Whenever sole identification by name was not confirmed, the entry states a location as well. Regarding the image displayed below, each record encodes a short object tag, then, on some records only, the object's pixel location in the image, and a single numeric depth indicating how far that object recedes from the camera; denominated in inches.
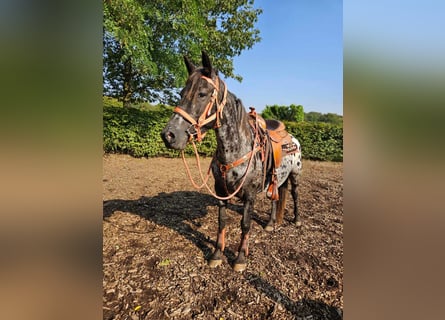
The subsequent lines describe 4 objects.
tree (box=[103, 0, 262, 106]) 257.4
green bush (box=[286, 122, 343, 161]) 634.2
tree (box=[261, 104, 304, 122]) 1040.8
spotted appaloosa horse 103.1
